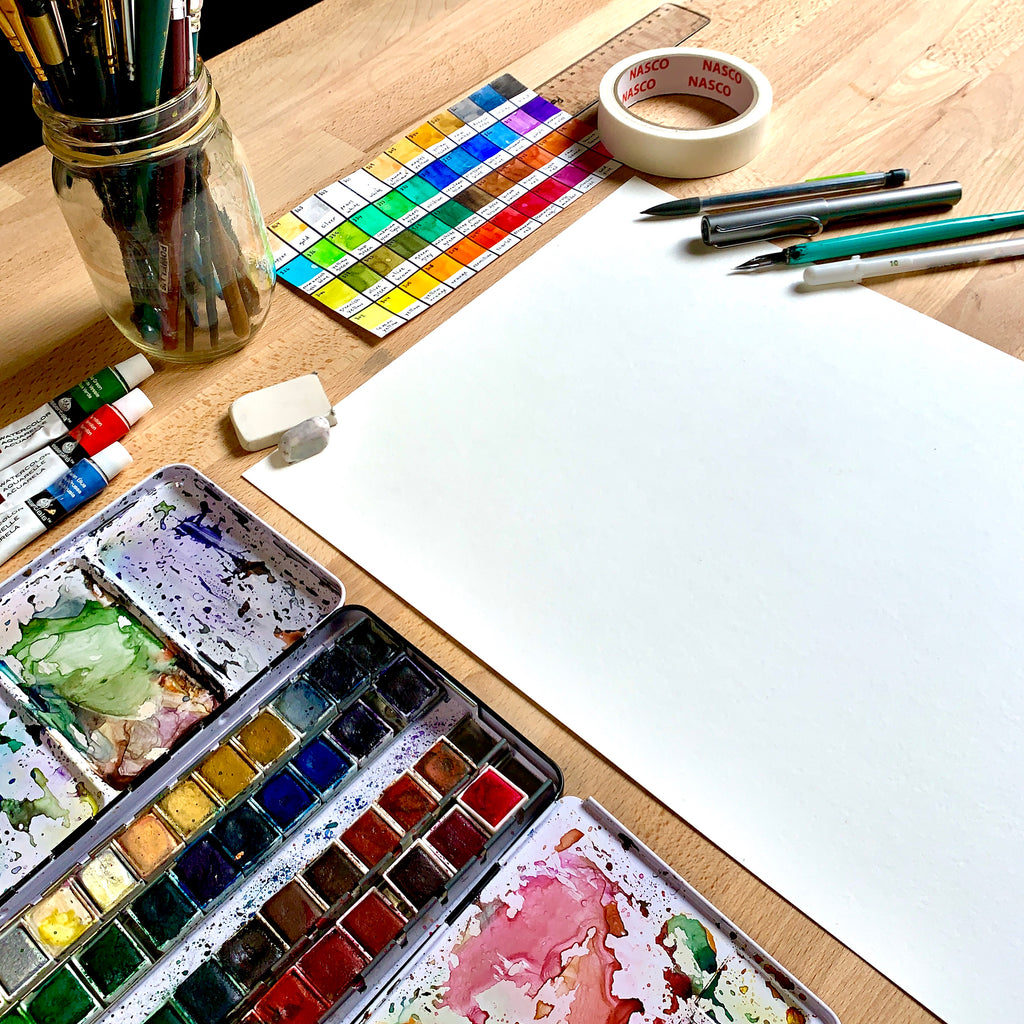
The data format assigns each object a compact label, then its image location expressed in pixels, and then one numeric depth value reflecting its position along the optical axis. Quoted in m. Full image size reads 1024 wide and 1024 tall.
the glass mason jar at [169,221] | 0.58
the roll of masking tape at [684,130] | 0.85
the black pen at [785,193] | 0.83
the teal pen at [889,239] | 0.79
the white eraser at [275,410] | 0.68
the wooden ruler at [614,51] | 0.94
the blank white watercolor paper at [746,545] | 0.51
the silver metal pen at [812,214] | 0.80
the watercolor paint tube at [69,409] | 0.66
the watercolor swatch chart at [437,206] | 0.79
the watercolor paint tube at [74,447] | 0.64
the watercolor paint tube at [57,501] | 0.63
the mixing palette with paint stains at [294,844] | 0.47
